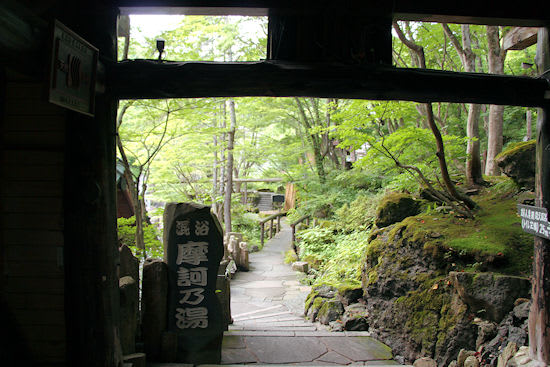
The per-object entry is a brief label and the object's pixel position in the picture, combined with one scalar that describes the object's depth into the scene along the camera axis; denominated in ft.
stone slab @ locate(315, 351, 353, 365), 15.65
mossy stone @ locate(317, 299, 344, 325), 22.12
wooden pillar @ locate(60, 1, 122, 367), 11.37
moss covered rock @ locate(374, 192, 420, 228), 23.13
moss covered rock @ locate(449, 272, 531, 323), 13.25
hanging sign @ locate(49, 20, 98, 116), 8.03
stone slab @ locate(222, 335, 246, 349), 16.66
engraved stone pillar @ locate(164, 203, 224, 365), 14.19
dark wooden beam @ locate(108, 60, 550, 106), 11.75
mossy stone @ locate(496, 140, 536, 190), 18.97
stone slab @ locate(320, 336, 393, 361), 16.34
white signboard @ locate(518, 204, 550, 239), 12.26
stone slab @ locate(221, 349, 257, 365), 15.24
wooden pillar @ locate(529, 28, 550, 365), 12.02
